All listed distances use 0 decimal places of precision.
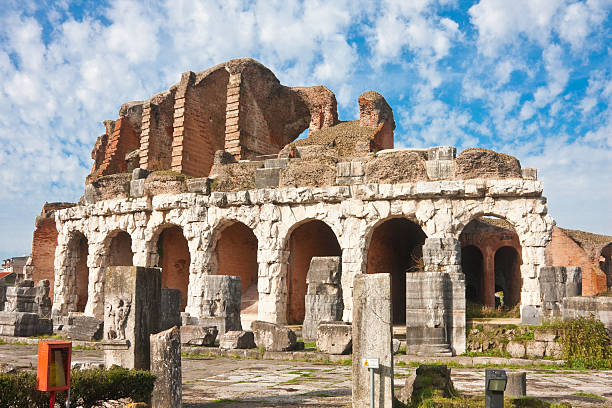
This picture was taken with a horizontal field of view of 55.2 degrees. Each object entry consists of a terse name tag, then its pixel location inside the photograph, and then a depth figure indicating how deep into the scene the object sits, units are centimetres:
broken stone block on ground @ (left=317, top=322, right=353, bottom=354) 1136
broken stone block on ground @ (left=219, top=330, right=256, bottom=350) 1234
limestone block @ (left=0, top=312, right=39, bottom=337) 1566
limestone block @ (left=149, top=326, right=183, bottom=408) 603
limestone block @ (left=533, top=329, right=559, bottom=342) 1116
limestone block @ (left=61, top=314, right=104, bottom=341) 1409
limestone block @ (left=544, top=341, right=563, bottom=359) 1103
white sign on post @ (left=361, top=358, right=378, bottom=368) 543
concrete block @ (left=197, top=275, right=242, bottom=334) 1399
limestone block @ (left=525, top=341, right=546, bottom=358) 1118
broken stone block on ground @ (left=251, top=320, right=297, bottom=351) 1199
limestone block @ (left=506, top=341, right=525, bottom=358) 1127
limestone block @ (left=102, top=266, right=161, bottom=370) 685
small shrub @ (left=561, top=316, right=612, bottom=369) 1040
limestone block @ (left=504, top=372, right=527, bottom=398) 687
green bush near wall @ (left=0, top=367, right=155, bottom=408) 471
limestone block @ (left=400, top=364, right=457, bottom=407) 630
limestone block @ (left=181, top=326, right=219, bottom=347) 1298
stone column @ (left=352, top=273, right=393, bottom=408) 552
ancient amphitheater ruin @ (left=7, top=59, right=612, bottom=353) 1550
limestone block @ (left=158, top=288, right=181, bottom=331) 1358
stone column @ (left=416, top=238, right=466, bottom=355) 1170
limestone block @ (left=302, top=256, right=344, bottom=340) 1355
